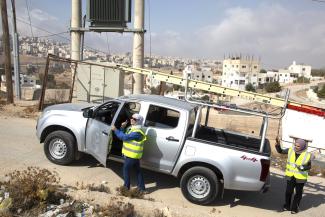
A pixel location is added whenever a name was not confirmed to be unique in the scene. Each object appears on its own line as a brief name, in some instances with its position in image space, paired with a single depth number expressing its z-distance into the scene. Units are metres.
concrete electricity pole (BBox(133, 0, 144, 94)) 18.28
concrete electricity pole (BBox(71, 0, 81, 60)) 19.34
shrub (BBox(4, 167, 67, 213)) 6.00
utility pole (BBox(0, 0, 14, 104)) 16.66
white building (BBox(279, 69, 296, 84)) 171.00
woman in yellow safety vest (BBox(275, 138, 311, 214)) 6.82
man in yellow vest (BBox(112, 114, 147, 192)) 6.66
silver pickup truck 6.64
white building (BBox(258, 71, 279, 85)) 161.93
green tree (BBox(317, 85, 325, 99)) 90.40
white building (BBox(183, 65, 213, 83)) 132.32
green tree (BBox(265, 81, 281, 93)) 108.69
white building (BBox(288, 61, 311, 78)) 185.77
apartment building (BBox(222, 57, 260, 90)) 134.45
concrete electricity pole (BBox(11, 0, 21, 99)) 18.42
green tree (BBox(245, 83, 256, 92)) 113.22
